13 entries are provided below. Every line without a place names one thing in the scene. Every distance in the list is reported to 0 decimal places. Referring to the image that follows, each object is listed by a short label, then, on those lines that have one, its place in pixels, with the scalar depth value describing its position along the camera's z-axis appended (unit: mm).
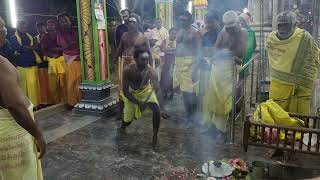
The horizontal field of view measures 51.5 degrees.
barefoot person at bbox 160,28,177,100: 8250
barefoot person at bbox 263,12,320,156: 4434
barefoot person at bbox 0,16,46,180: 2430
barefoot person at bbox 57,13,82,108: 7246
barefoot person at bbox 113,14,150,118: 6293
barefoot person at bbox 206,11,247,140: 5238
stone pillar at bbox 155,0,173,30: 12547
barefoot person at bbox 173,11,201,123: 6145
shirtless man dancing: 5098
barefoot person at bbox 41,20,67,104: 7254
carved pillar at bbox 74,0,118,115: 6652
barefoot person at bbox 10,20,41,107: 6730
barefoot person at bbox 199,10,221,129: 5781
